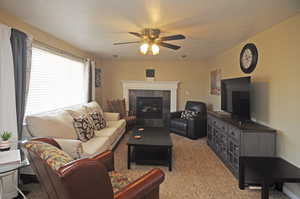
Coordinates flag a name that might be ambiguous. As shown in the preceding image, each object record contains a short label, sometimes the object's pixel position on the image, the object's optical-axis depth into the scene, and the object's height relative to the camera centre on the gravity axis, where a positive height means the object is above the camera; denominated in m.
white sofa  1.87 -0.54
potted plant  1.48 -0.48
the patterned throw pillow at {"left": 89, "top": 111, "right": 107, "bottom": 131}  2.94 -0.51
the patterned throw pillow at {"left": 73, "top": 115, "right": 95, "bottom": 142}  2.40 -0.54
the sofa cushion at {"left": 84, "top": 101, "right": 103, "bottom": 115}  3.21 -0.24
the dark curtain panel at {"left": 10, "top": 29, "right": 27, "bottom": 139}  1.81 +0.40
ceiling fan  2.23 +0.93
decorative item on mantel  4.72 +0.76
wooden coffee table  2.33 -0.95
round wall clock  2.47 +0.72
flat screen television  2.30 -0.01
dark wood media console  2.01 -0.67
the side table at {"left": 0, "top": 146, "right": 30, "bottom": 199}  1.22 -0.63
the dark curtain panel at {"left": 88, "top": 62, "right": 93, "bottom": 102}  3.88 +0.44
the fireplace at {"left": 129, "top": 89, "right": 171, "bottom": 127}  4.76 -0.31
